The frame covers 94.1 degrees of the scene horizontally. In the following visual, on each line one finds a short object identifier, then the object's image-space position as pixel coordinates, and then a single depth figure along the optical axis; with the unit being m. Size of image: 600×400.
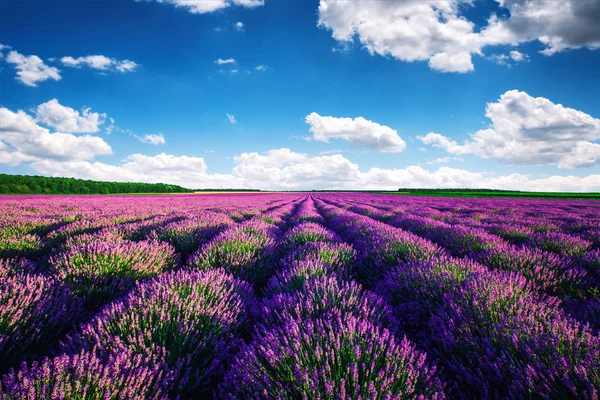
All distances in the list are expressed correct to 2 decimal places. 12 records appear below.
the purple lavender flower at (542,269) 3.07
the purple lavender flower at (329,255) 3.67
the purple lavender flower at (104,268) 2.91
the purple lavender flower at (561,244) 4.50
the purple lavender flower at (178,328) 1.71
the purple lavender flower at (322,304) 2.05
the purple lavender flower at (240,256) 3.81
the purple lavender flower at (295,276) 2.79
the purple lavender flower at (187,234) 5.32
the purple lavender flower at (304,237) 5.17
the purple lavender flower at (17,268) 2.75
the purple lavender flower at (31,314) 1.96
